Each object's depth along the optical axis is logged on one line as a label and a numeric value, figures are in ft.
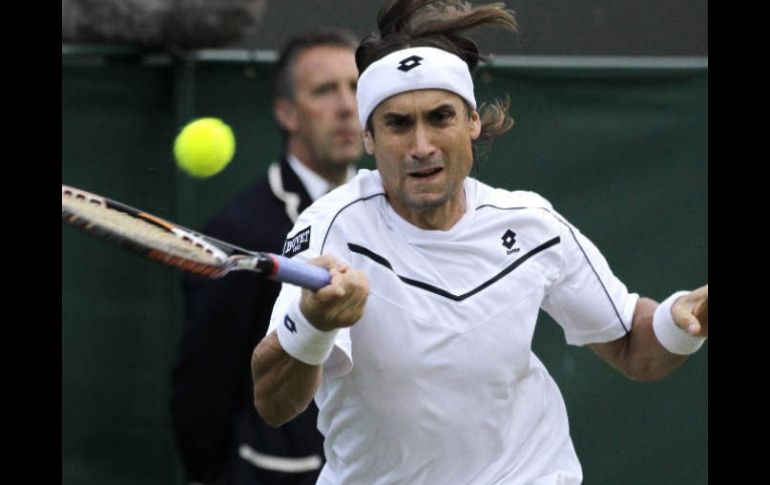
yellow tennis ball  41.73
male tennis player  28.12
